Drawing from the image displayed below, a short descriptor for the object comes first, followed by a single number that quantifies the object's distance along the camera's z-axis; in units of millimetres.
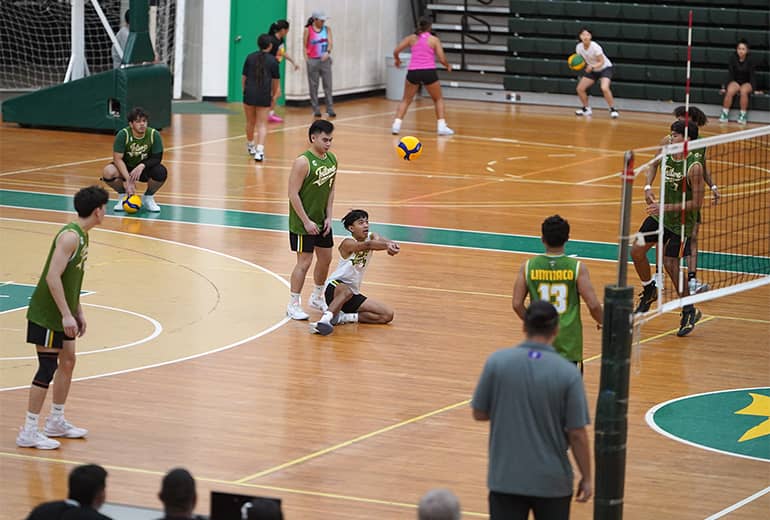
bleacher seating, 31062
